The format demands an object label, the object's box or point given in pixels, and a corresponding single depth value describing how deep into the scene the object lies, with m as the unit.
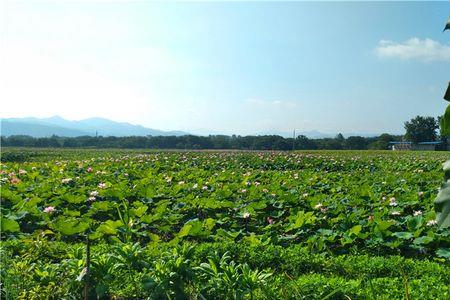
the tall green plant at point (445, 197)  1.10
